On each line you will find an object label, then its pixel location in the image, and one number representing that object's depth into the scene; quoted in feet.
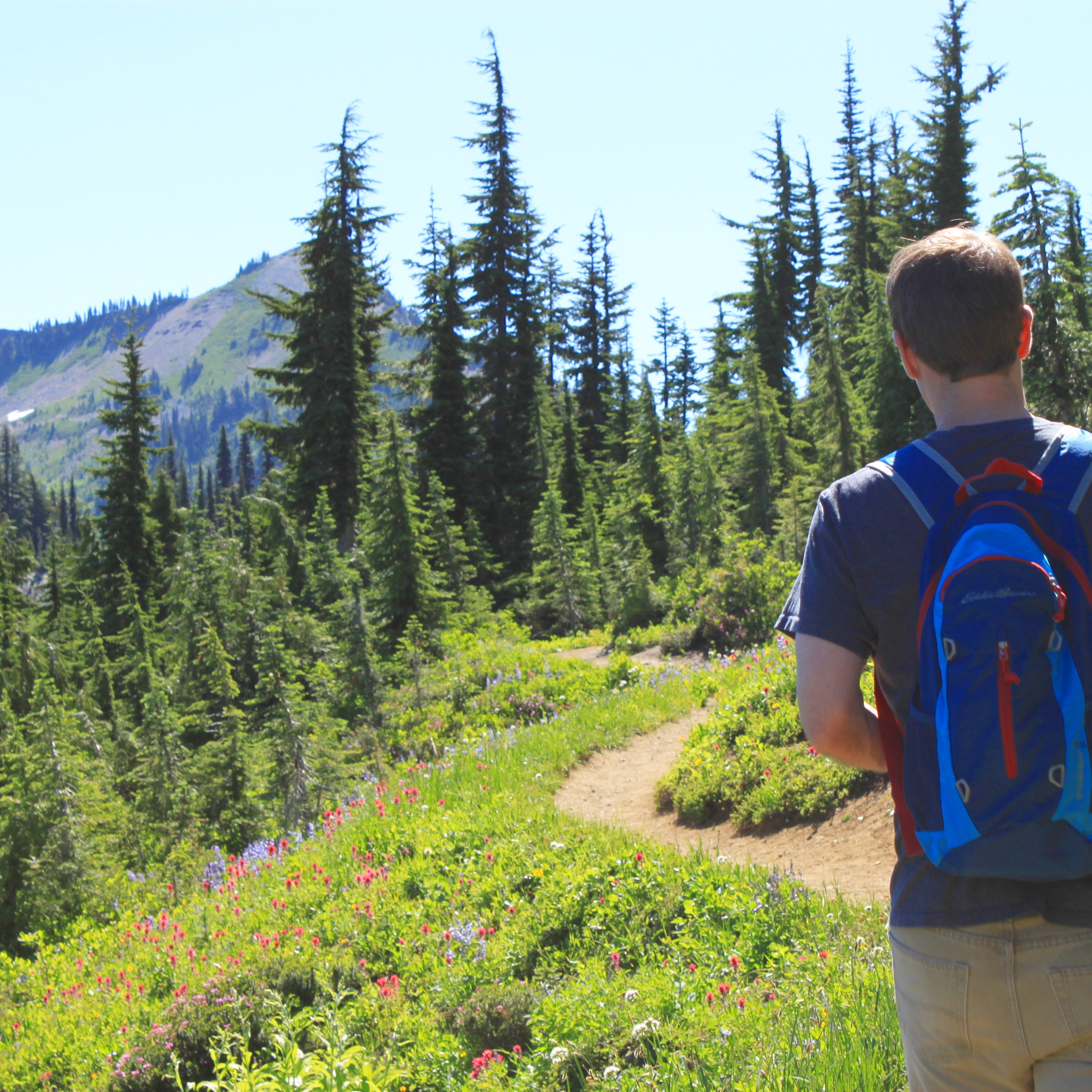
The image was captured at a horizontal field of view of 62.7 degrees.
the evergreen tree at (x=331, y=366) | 98.99
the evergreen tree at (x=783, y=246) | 130.00
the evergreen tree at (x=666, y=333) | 192.34
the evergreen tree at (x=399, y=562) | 66.08
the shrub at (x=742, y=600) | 47.47
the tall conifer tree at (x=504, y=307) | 112.47
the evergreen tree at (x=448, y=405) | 104.32
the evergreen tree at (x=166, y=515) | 128.88
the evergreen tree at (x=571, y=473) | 116.47
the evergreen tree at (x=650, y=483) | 81.20
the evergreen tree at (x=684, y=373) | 188.55
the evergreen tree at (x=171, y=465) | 426.35
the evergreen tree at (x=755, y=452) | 75.87
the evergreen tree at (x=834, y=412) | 75.66
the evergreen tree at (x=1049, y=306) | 60.59
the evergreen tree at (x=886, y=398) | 87.15
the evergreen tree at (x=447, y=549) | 75.66
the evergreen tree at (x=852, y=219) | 122.11
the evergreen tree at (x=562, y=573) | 76.54
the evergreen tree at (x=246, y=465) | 458.91
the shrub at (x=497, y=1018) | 15.64
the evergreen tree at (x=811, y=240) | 141.27
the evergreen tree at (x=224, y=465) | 474.08
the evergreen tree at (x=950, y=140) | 98.22
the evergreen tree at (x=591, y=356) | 141.28
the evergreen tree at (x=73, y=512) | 382.36
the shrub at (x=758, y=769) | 23.17
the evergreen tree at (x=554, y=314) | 126.00
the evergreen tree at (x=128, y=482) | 114.11
